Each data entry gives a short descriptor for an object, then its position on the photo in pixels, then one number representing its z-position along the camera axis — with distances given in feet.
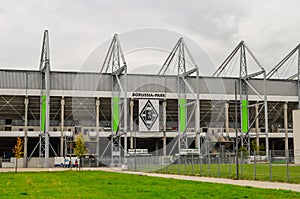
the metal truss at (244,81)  246.06
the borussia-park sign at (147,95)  237.68
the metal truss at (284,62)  263.08
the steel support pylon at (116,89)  219.20
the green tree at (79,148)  180.14
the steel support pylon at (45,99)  219.20
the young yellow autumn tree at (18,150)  157.17
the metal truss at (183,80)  230.95
